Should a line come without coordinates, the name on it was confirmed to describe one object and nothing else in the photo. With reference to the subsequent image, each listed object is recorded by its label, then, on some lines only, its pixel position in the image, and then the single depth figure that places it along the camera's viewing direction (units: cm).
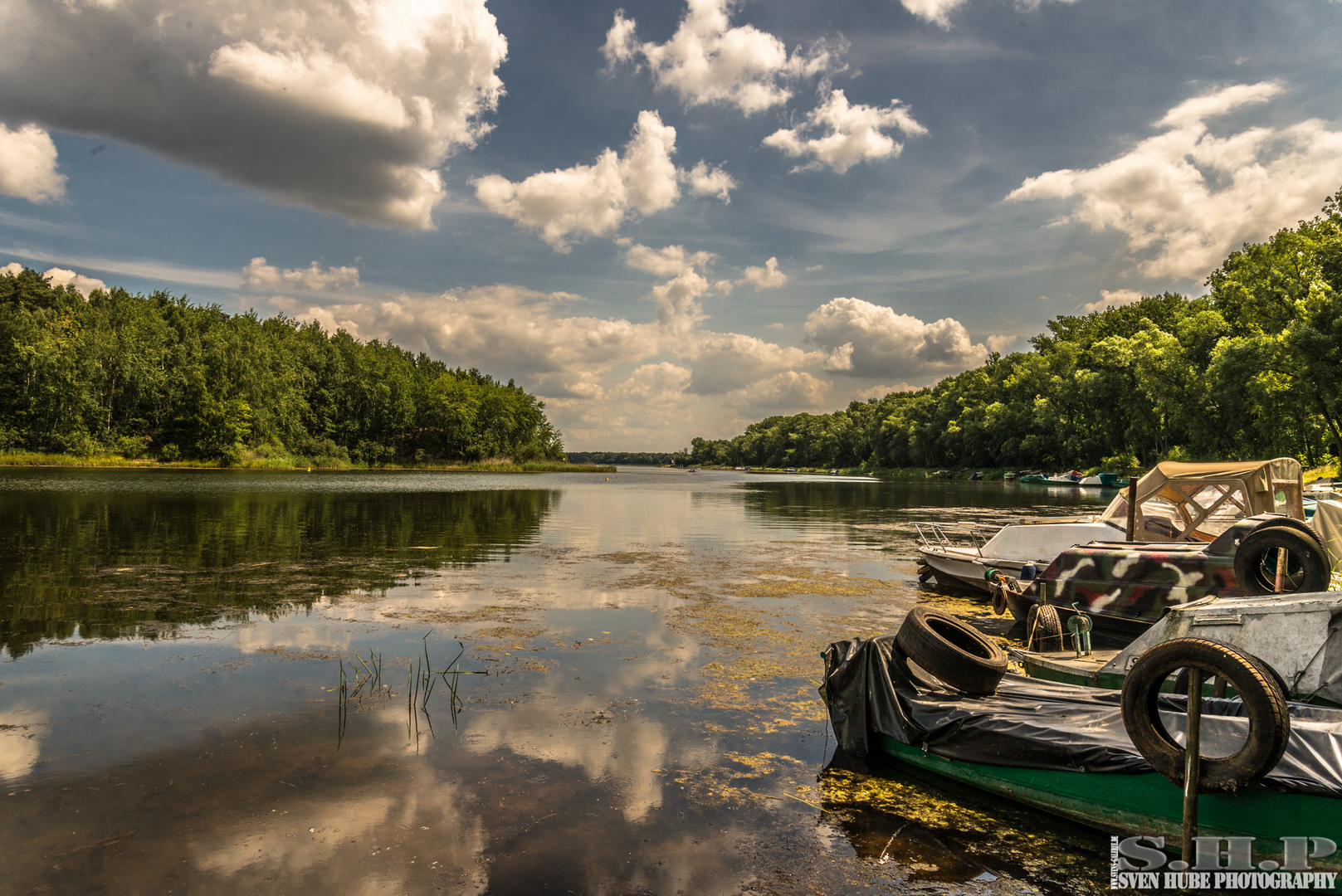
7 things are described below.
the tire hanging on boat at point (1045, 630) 1119
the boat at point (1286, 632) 663
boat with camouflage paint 910
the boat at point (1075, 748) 482
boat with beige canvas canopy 1400
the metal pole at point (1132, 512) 1500
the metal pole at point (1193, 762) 489
